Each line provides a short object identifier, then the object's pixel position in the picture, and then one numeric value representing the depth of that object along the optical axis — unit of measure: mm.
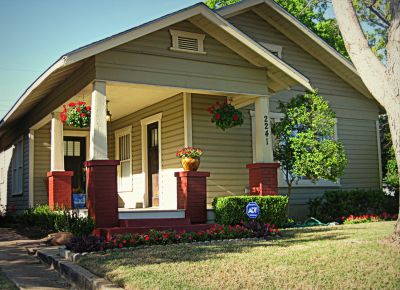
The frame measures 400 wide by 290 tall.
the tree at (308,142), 13133
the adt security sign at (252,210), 9211
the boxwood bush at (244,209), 11375
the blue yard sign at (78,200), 15397
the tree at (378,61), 7887
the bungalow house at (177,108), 10758
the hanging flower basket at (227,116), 12555
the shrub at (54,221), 10180
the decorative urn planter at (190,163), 11586
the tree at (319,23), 25859
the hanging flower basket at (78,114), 11307
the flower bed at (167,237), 8422
